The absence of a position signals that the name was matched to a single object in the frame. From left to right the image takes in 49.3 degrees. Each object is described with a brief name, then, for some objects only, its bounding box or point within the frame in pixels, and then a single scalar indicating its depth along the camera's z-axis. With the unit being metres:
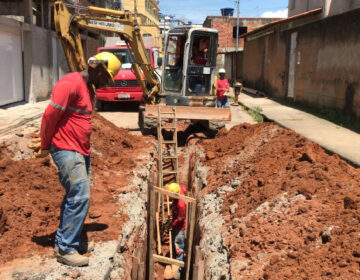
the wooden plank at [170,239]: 7.57
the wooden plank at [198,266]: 5.32
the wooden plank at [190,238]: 6.51
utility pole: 33.17
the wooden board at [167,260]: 6.62
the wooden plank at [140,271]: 5.45
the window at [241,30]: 40.87
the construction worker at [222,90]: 12.97
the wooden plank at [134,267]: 5.35
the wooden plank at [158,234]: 7.73
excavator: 10.71
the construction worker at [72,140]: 3.90
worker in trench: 7.46
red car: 15.27
